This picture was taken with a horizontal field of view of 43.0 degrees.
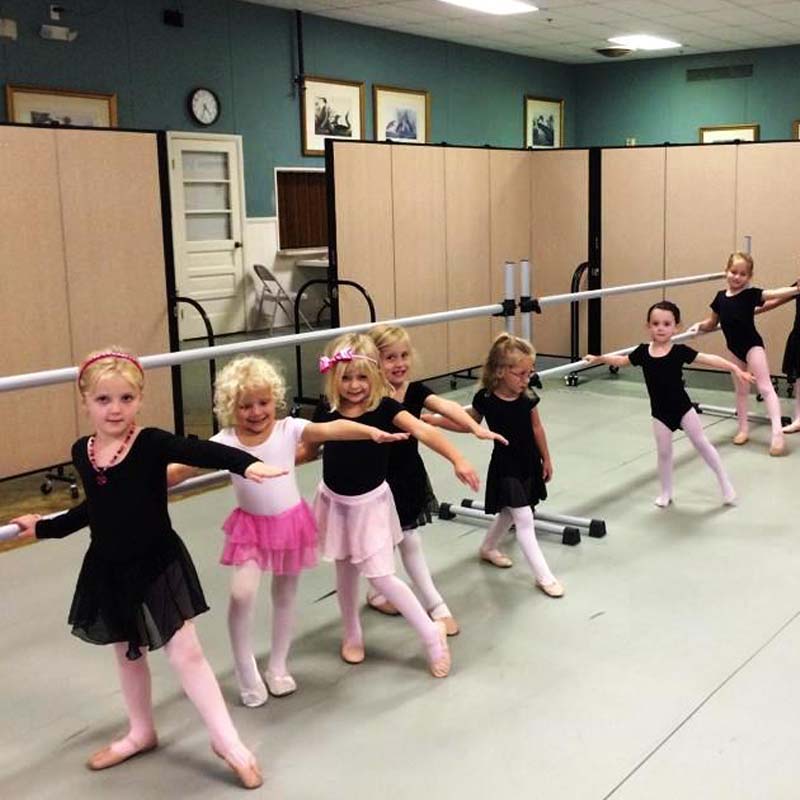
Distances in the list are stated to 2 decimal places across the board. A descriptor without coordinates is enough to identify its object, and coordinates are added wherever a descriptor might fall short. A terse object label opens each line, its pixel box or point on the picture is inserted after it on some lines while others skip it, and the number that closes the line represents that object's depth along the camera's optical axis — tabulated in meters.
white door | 10.15
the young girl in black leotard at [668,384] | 4.51
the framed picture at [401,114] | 12.00
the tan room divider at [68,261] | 4.92
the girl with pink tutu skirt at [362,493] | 2.86
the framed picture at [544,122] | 14.58
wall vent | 13.80
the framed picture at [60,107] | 8.41
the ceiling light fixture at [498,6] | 10.41
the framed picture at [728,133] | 13.80
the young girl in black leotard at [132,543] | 2.33
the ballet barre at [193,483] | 2.71
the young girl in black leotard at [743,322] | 5.76
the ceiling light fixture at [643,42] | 12.77
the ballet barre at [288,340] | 2.98
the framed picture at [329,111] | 11.15
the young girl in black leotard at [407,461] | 3.19
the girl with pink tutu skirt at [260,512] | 2.65
